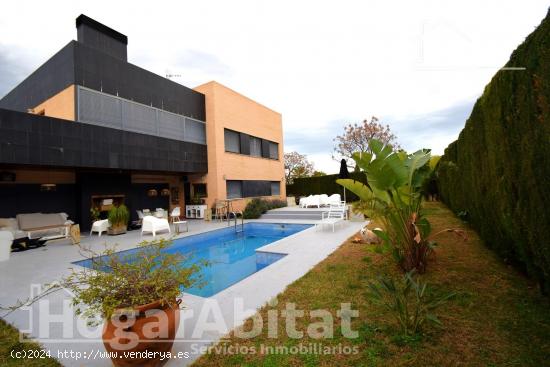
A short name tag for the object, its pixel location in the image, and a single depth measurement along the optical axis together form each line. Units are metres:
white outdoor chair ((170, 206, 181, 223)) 14.15
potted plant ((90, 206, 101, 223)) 12.16
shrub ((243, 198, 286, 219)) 16.50
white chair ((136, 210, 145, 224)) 14.20
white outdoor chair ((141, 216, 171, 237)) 10.53
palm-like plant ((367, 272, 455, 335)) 2.71
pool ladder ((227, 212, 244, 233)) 12.59
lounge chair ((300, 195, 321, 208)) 18.66
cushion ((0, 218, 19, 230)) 9.56
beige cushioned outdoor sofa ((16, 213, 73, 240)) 9.75
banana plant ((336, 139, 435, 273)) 4.30
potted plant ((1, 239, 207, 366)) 2.24
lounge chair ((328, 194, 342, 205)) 18.43
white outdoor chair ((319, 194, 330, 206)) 18.81
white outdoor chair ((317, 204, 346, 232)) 9.98
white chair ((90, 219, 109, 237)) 11.00
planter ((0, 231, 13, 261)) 7.07
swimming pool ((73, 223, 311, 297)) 6.26
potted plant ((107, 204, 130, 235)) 11.20
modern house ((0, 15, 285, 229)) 9.79
